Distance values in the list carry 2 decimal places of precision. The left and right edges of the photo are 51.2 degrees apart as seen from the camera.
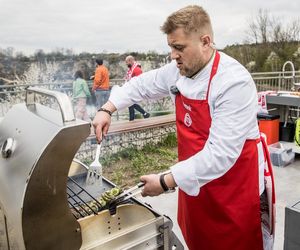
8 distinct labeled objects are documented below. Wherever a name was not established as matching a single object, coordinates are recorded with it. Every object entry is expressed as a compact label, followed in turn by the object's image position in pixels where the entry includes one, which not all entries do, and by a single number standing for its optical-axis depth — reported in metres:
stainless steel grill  0.93
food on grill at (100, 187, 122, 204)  1.27
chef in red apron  1.26
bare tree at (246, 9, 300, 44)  15.80
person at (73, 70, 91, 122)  6.06
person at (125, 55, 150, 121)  6.44
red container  4.66
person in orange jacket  6.49
